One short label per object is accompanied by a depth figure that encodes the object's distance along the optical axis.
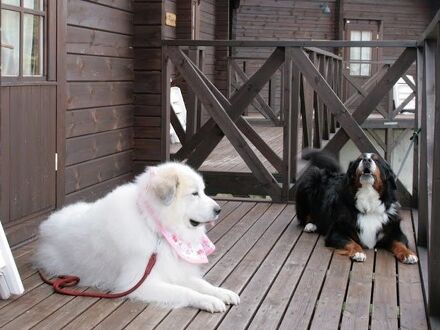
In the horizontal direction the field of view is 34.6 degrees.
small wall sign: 8.19
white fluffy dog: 3.38
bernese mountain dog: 4.66
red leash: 3.39
